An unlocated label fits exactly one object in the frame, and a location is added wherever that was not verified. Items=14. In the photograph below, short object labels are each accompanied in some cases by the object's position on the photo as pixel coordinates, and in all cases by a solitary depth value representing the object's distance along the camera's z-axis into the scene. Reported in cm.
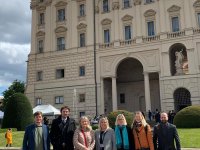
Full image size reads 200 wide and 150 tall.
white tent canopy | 2045
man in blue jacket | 524
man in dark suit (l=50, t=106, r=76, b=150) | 539
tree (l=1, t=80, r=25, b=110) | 4718
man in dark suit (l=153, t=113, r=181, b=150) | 535
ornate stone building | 2408
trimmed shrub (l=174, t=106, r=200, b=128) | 1599
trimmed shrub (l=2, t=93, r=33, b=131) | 1796
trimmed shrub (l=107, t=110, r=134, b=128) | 1600
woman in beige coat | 504
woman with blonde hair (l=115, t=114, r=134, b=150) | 519
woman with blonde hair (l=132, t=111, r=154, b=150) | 522
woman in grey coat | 508
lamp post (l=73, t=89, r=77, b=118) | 2733
